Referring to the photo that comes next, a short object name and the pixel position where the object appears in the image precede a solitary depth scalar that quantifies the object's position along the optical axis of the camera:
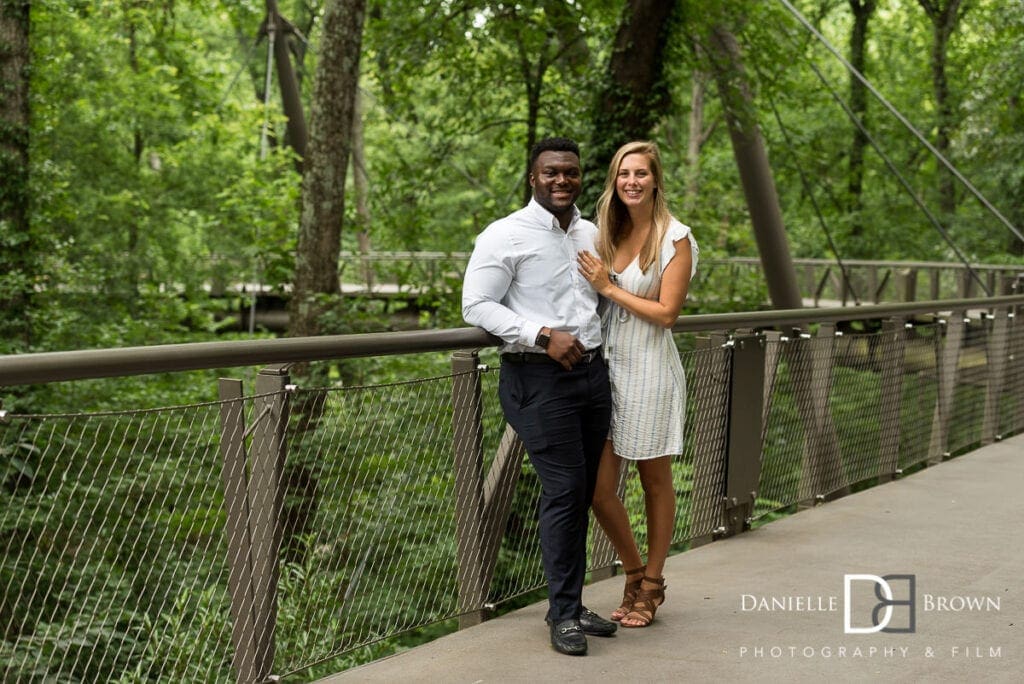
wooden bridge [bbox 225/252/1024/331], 15.48
